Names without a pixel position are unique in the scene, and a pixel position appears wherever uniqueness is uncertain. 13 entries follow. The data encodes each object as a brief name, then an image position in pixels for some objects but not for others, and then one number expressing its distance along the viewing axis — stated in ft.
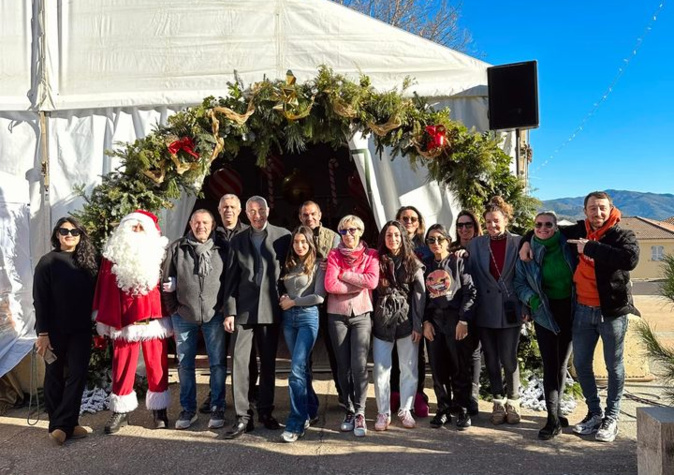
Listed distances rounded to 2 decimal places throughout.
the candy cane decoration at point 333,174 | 30.40
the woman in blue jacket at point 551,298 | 13.15
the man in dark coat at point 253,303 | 13.69
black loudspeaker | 17.52
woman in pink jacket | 13.43
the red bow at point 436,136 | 16.58
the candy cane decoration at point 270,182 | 30.23
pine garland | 16.40
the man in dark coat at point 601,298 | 12.15
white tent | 19.19
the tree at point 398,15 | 65.05
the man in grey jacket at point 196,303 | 14.05
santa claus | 13.98
